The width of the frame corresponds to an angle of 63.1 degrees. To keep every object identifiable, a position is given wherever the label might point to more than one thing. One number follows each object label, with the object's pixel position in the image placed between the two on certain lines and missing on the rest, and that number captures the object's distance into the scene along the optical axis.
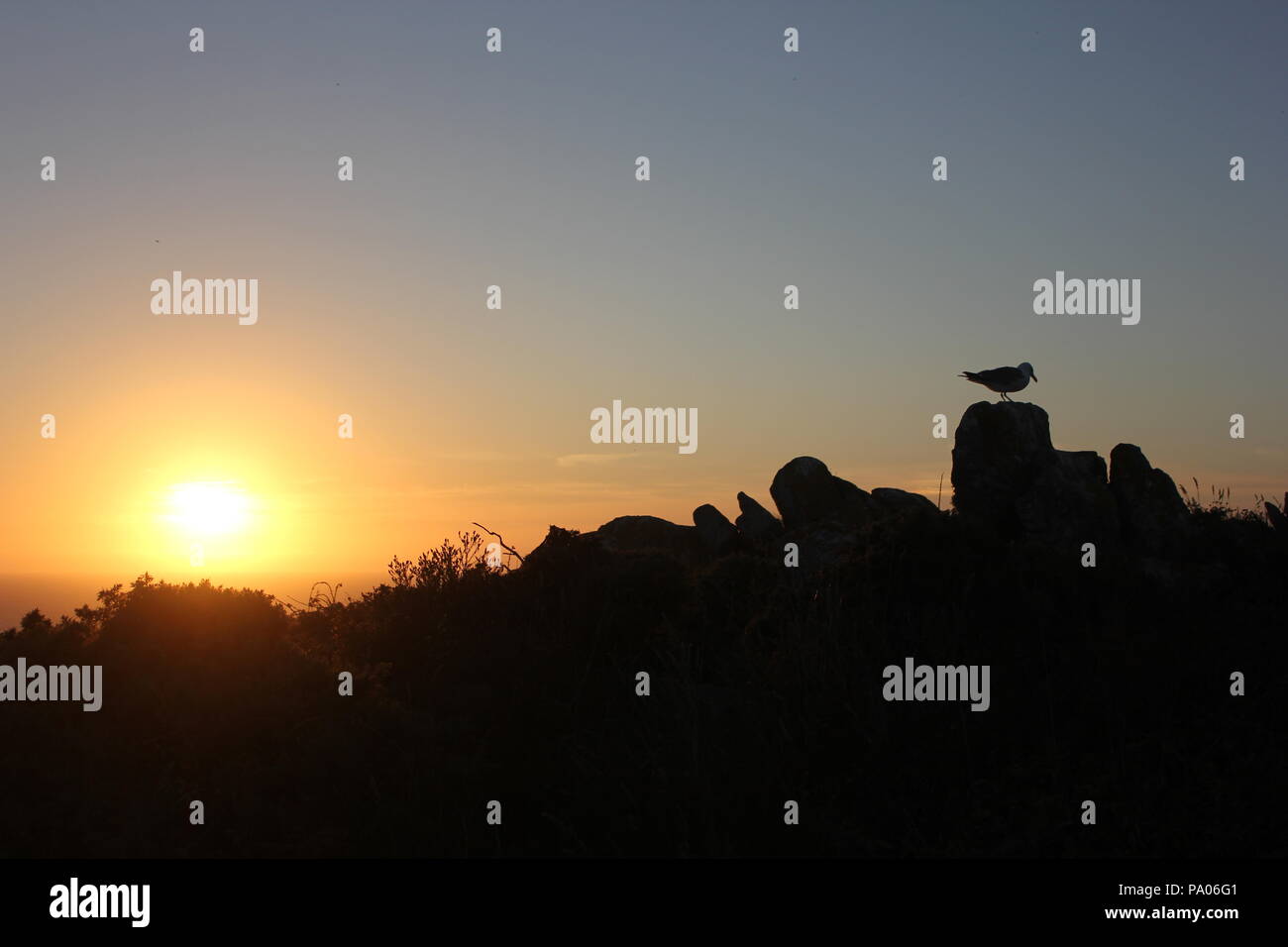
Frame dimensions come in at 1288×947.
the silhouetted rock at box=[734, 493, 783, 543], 21.17
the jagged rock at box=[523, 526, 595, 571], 15.12
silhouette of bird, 16.52
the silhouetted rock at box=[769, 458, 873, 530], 20.75
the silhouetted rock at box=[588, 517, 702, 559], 21.58
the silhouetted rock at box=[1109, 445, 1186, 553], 15.43
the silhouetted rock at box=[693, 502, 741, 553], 21.97
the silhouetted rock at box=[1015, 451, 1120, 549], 14.90
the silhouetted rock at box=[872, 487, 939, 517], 19.88
